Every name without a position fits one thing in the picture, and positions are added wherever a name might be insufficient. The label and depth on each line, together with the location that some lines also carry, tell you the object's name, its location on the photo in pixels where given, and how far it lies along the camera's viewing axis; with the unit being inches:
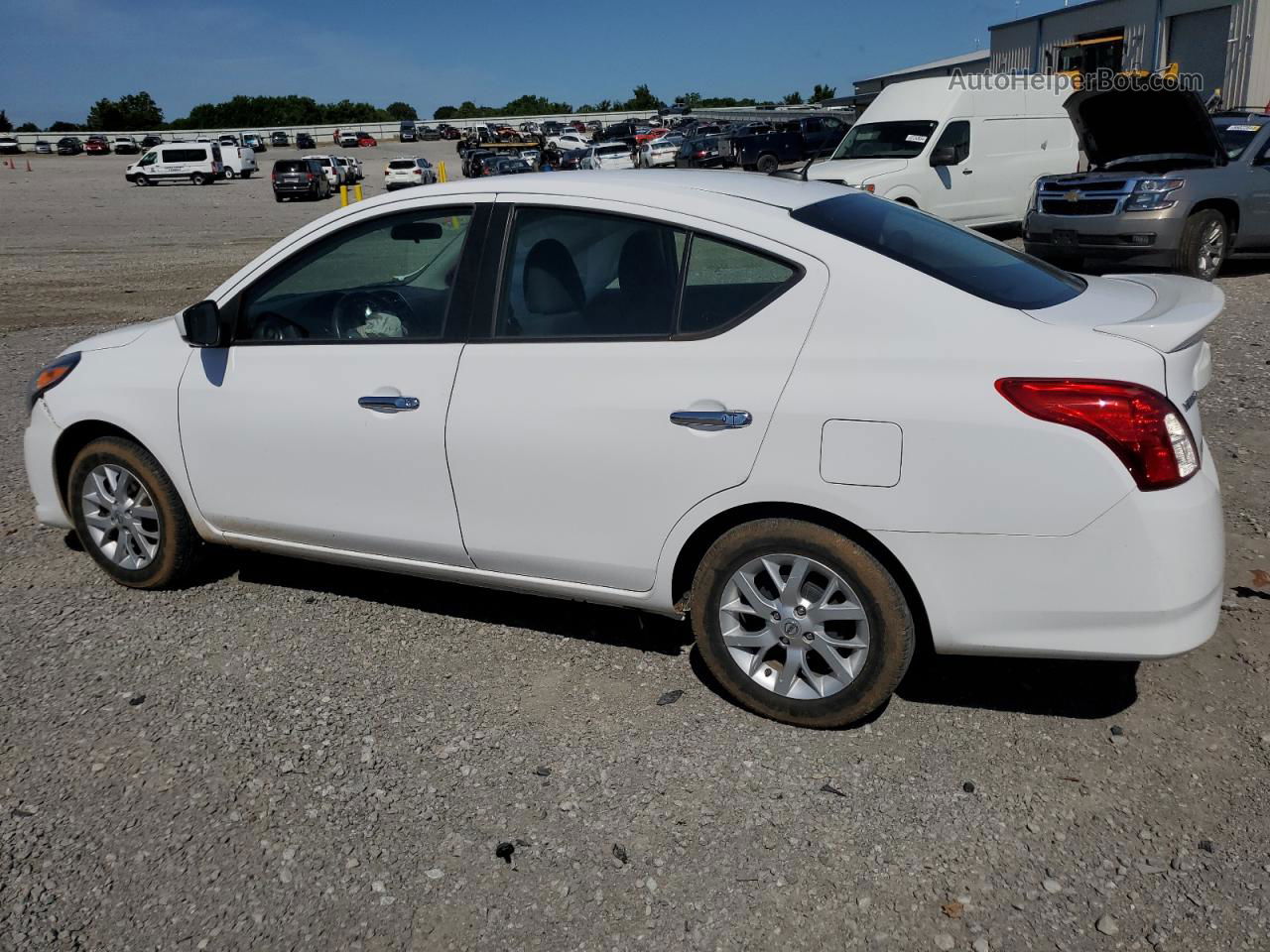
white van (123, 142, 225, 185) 2027.6
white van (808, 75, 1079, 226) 623.2
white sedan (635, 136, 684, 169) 1790.8
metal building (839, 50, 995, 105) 2270.2
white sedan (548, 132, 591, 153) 2400.3
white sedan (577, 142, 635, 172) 1770.4
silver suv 426.9
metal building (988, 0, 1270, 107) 1325.0
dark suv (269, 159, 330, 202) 1562.5
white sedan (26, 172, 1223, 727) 120.6
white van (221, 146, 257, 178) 2181.3
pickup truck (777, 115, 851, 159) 1605.4
